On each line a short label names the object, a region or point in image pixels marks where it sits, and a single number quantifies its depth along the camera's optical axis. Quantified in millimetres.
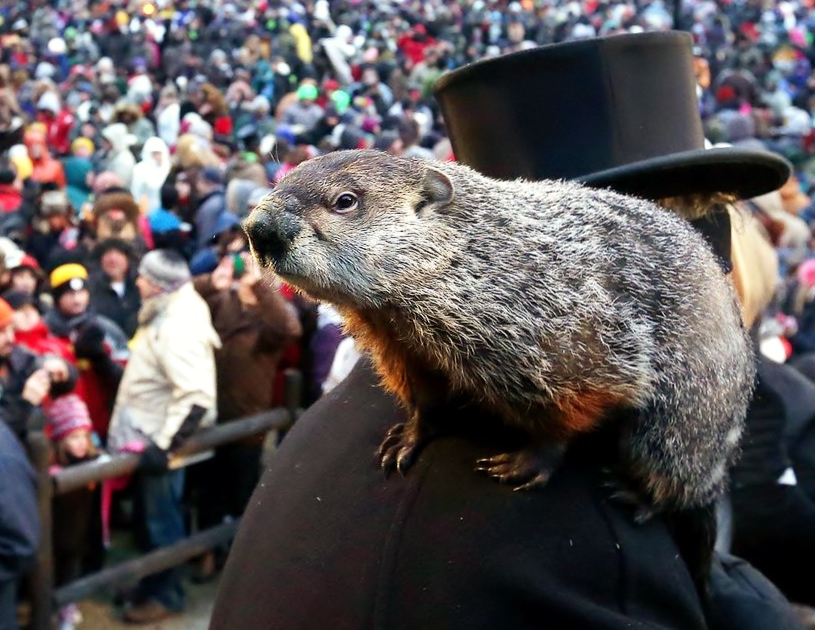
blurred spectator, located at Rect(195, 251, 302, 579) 5449
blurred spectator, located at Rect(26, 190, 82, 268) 7735
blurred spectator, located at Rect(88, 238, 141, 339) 6266
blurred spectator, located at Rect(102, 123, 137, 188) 10617
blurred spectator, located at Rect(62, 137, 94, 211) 10195
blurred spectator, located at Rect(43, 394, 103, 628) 4688
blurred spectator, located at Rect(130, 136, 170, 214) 9633
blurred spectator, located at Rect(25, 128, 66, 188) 9984
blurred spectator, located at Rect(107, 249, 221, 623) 5023
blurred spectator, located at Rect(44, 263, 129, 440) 5406
